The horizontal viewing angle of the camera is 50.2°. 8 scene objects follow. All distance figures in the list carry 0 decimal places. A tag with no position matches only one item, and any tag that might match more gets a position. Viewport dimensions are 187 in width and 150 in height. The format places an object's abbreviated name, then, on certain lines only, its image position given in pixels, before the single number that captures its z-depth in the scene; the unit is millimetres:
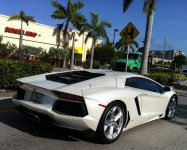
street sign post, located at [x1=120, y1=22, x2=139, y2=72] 8730
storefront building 27055
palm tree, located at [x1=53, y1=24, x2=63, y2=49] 29905
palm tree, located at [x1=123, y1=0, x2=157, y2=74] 12248
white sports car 3243
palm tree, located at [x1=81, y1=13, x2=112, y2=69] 29839
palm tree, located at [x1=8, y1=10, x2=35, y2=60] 26050
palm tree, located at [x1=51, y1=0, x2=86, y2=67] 28268
